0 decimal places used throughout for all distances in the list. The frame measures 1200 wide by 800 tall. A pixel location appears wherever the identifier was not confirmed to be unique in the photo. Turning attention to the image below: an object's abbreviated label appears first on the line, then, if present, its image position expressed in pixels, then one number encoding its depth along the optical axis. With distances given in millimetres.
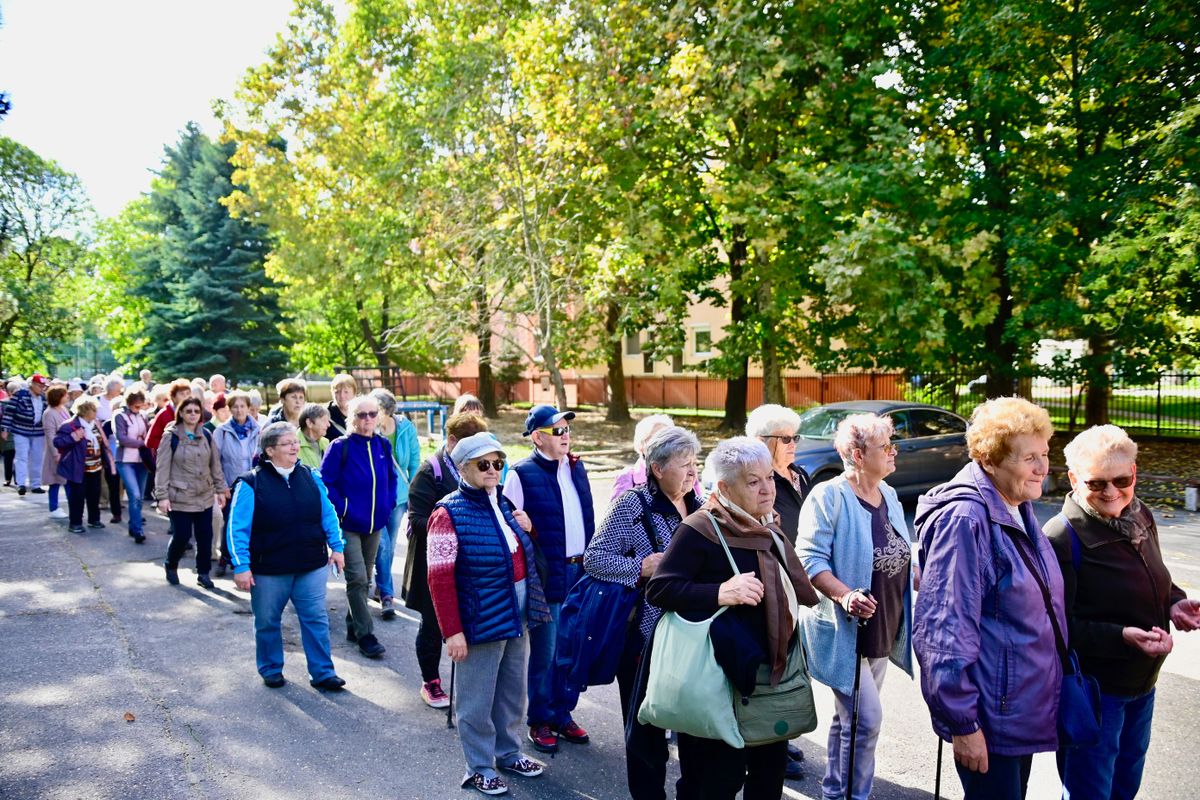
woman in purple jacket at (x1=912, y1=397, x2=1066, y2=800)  2838
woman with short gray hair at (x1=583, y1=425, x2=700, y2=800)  3584
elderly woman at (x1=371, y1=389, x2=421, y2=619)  7203
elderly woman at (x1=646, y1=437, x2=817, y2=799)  2967
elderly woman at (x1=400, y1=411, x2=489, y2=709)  5301
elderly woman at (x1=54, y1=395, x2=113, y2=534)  10844
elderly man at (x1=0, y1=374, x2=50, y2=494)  14094
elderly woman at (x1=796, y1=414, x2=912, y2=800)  3801
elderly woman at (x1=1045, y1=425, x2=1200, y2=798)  3225
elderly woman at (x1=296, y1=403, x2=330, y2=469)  6809
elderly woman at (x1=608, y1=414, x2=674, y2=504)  4727
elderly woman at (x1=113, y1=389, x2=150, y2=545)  10359
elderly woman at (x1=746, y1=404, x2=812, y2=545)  4410
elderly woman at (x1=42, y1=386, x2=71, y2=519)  11883
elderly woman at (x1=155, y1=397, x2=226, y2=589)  8203
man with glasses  4820
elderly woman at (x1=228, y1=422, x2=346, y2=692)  5590
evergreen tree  29016
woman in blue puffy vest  4098
